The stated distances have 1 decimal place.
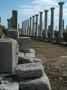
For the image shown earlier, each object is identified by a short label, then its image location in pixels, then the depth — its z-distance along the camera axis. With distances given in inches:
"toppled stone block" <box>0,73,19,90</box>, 64.1
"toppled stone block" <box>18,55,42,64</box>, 96.9
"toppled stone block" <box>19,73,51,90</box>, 69.9
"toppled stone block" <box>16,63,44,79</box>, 70.9
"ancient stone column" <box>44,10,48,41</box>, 778.3
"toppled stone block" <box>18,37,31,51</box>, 204.7
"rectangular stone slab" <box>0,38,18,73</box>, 78.5
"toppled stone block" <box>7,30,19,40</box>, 210.7
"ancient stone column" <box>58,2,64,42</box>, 598.1
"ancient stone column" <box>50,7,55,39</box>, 682.2
